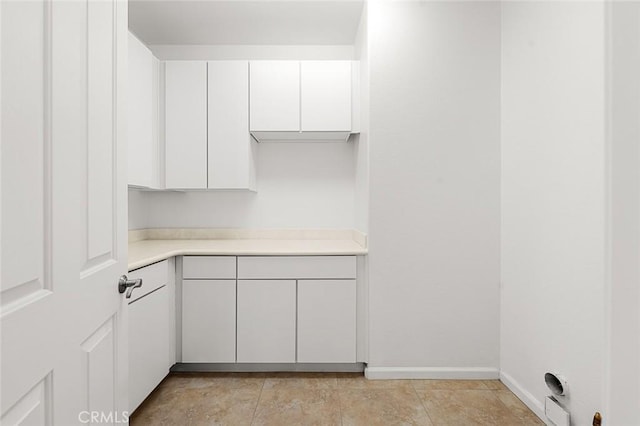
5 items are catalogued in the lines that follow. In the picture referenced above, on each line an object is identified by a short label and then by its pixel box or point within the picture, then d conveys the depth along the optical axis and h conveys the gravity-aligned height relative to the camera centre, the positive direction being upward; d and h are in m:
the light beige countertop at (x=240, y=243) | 2.33 -0.24
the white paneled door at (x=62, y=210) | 0.64 +0.00
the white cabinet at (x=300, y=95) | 2.64 +0.83
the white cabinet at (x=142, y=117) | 2.24 +0.61
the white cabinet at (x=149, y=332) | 1.84 -0.66
